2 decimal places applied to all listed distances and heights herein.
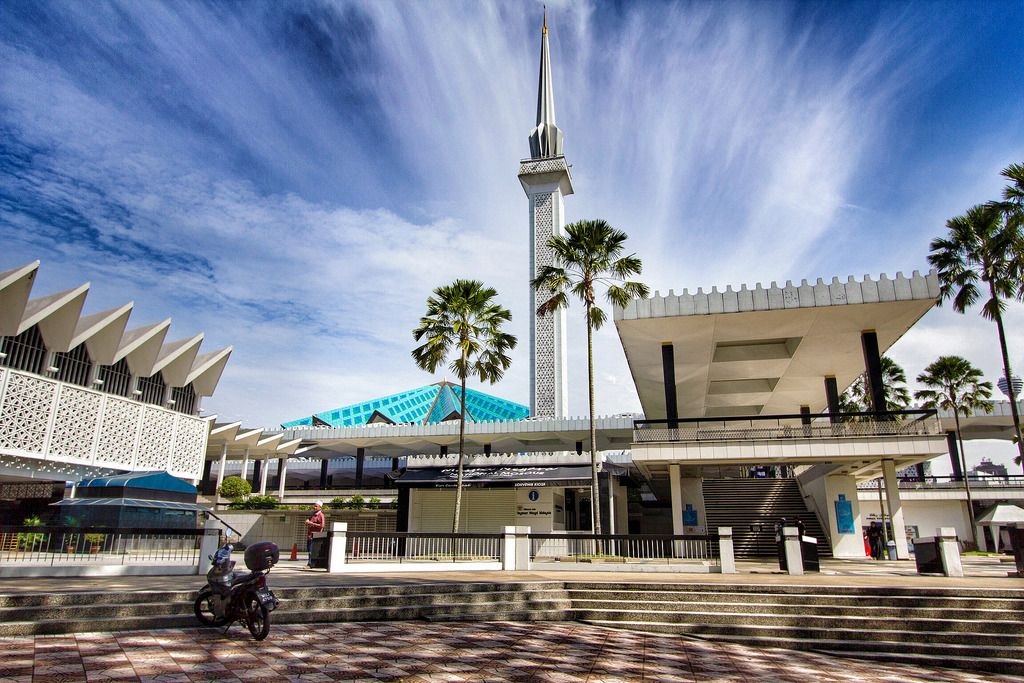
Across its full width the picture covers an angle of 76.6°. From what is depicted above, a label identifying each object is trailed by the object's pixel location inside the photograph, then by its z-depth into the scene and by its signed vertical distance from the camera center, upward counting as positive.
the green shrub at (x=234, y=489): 37.62 +1.38
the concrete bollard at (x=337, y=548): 14.09 -0.72
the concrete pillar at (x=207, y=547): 12.68 -0.63
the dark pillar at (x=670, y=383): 21.72 +4.47
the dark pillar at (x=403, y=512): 26.67 +0.11
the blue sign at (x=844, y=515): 22.52 +0.08
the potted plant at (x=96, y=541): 12.36 -0.52
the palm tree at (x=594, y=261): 21.64 +8.35
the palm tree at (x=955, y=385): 38.62 +7.79
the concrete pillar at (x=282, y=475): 46.62 +2.85
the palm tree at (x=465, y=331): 24.91 +6.85
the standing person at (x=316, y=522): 15.73 -0.18
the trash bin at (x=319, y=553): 14.20 -0.82
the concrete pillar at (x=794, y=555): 14.45 -0.82
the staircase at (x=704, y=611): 7.86 -1.32
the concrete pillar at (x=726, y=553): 14.85 -0.81
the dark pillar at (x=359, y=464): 52.59 +4.02
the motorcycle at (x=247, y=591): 7.11 -0.83
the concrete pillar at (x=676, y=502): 20.98 +0.46
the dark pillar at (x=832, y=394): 27.38 +5.25
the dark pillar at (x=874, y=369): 20.20 +4.75
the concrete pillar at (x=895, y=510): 19.88 +0.23
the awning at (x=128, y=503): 17.50 +0.28
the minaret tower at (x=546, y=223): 56.97 +28.14
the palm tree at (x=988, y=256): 21.92 +8.95
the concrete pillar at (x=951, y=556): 13.81 -0.79
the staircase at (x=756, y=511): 22.56 +0.22
